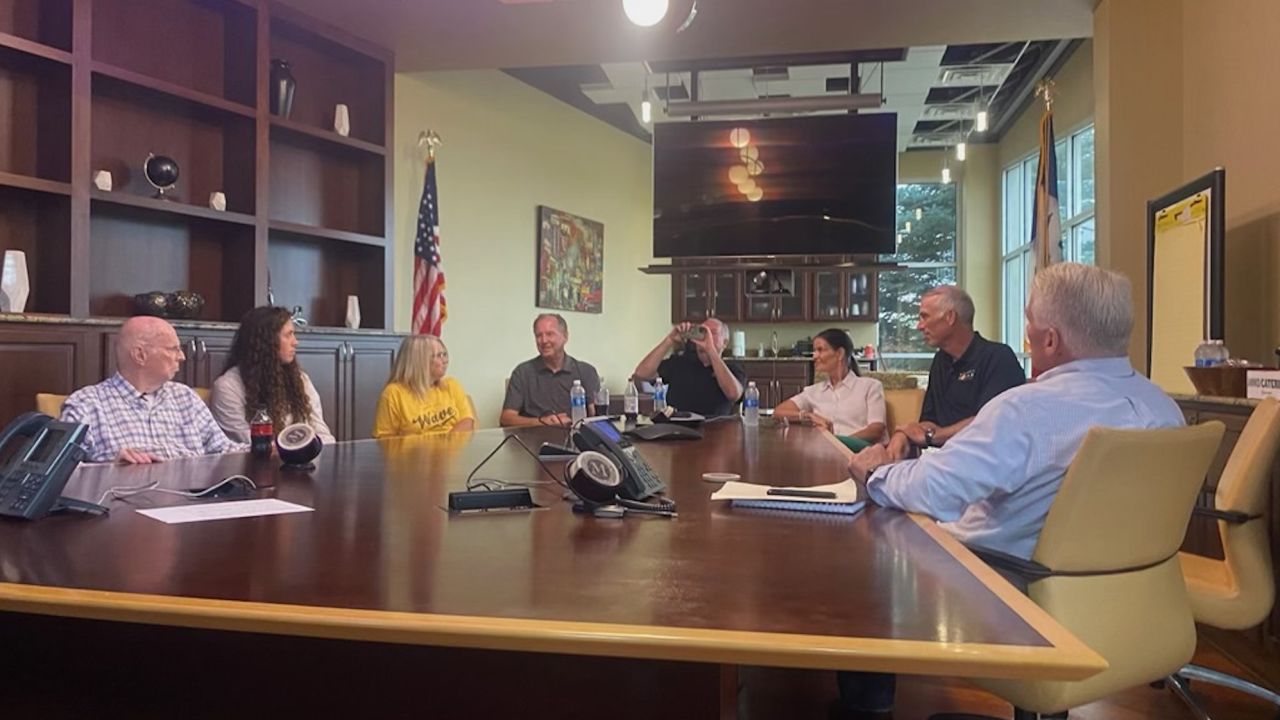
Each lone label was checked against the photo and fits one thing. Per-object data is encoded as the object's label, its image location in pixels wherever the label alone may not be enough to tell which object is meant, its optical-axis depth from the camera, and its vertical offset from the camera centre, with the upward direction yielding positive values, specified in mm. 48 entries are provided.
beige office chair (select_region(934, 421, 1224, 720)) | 1500 -359
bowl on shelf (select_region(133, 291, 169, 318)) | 3932 +259
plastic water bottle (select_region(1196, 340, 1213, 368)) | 2911 +36
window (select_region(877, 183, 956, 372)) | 9844 +1081
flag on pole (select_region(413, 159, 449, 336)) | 5777 +677
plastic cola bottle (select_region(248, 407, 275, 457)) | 2340 -210
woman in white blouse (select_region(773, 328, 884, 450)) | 3983 -172
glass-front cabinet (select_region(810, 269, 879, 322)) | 9141 +711
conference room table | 833 -266
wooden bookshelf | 3641 +1045
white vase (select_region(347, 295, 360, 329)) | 5090 +291
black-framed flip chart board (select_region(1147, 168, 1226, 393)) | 3137 +361
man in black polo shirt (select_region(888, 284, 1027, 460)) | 3379 +2
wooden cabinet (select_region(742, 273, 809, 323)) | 9109 +622
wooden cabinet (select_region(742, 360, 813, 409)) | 8422 -146
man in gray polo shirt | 4230 -94
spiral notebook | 1512 -253
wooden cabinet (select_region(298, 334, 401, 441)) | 4605 -77
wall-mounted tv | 6102 +1305
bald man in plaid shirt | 2525 -150
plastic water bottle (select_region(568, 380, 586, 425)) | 3211 -166
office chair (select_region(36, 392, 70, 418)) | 2633 -142
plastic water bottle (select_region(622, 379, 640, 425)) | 3471 -184
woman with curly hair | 3121 -78
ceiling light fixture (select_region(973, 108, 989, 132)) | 7160 +2078
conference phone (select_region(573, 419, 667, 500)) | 1554 -180
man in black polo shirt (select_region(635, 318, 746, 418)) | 4430 -63
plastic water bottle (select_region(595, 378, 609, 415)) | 3555 -173
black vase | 4625 +1490
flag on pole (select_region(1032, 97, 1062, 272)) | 5273 +997
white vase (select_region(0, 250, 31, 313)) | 3438 +311
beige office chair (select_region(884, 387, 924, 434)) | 4062 -215
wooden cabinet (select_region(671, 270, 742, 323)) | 9211 +721
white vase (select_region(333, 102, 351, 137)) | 5008 +1420
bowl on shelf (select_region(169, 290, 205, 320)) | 4047 +268
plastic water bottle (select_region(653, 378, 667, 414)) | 4055 -169
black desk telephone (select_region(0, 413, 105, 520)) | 1354 -181
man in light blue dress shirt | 1560 -114
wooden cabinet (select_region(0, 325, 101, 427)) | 3256 -15
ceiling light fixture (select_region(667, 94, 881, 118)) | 6125 +1875
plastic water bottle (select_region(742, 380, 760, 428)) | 3457 -191
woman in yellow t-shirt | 3578 -154
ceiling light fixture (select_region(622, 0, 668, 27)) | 2631 +1104
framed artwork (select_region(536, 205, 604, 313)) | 7344 +910
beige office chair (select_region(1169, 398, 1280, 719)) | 2043 -417
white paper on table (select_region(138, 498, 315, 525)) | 1404 -261
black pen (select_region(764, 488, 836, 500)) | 1583 -247
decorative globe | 4004 +895
